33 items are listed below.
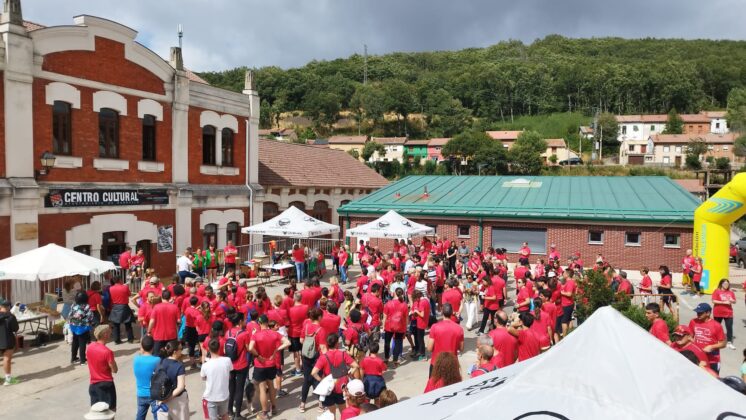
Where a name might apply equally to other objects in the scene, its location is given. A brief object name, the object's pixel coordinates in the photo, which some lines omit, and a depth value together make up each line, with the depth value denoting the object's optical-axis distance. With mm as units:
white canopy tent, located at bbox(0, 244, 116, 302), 11477
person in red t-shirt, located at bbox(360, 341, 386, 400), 6809
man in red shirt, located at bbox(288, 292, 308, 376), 9711
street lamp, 15008
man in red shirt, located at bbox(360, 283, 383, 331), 10352
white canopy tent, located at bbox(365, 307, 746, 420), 2879
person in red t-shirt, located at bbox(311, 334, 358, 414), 7156
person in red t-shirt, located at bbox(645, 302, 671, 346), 8234
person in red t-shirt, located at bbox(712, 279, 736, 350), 11594
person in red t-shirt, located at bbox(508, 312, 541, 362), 7699
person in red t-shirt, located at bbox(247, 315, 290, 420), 7895
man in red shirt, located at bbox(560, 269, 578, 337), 11727
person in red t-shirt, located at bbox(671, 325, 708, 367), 7093
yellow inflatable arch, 18125
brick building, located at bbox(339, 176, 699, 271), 21906
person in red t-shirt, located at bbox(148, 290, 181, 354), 9588
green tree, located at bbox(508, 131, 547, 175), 68938
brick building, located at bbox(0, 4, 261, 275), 14484
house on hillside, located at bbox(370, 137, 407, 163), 96750
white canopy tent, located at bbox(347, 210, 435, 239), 19234
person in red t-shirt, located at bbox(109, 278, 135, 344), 11828
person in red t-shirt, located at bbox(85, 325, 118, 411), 7352
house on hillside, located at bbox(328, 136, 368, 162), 97244
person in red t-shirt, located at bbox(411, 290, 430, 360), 10445
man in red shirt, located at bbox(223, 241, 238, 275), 18266
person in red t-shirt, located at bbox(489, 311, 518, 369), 7418
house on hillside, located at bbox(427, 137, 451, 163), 92000
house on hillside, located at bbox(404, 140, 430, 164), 95625
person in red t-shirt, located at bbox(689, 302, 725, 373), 8281
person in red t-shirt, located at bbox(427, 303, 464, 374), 8133
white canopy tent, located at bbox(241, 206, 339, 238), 18656
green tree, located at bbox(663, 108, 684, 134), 94500
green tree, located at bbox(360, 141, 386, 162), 81500
